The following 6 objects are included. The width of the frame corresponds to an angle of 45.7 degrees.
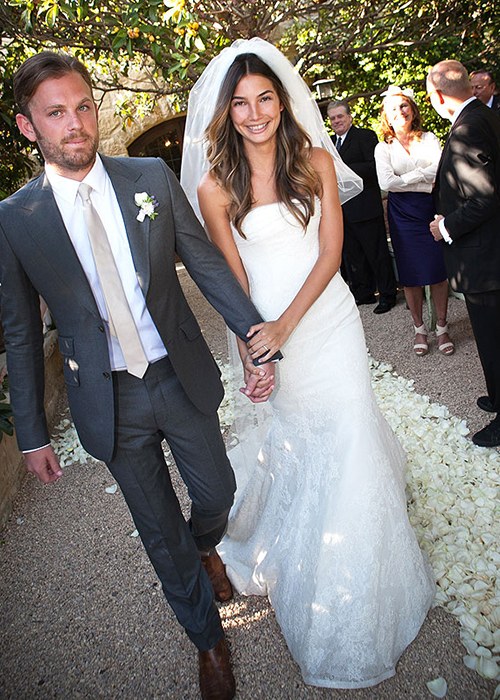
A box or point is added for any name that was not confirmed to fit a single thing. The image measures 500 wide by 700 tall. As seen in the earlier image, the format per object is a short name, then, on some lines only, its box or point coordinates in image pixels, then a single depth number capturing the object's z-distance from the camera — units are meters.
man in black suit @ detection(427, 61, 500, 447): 3.42
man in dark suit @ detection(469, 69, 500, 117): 6.09
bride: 2.42
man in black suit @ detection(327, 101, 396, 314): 6.64
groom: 2.11
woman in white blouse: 5.16
